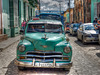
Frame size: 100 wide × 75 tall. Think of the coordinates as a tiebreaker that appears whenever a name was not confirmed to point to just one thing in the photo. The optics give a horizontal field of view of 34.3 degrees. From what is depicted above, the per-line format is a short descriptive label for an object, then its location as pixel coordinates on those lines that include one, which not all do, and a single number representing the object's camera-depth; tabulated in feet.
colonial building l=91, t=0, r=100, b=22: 81.03
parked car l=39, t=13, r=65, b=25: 43.73
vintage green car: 15.83
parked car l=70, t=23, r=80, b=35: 63.57
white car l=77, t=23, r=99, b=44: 37.93
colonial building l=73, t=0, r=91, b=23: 97.71
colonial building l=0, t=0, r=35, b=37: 49.39
